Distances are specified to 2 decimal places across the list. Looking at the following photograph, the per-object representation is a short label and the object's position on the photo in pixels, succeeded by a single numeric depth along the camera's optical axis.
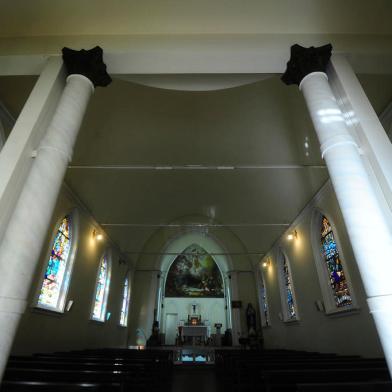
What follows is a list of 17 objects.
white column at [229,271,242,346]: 13.37
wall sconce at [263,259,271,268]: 12.28
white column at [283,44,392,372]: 2.00
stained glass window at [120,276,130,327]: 12.64
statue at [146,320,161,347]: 12.27
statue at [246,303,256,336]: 13.25
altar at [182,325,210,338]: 13.15
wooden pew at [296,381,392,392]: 2.18
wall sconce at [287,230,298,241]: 9.32
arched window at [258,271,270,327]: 12.69
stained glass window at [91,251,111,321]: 9.60
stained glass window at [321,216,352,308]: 6.49
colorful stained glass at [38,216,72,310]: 6.58
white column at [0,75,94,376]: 2.03
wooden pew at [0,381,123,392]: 2.05
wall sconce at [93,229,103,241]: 9.13
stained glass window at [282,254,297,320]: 9.70
